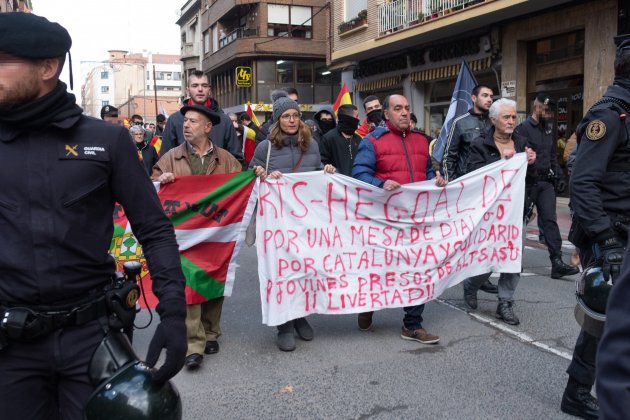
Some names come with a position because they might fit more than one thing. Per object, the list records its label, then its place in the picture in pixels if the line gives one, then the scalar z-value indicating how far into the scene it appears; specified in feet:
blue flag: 29.09
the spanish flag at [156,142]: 38.85
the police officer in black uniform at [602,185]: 10.82
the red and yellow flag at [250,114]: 38.42
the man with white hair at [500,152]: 17.97
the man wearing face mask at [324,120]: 29.04
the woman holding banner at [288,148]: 17.20
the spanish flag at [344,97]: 28.03
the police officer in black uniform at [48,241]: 6.57
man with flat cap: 15.11
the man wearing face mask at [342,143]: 21.31
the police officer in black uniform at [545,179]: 23.50
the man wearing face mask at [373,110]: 25.29
